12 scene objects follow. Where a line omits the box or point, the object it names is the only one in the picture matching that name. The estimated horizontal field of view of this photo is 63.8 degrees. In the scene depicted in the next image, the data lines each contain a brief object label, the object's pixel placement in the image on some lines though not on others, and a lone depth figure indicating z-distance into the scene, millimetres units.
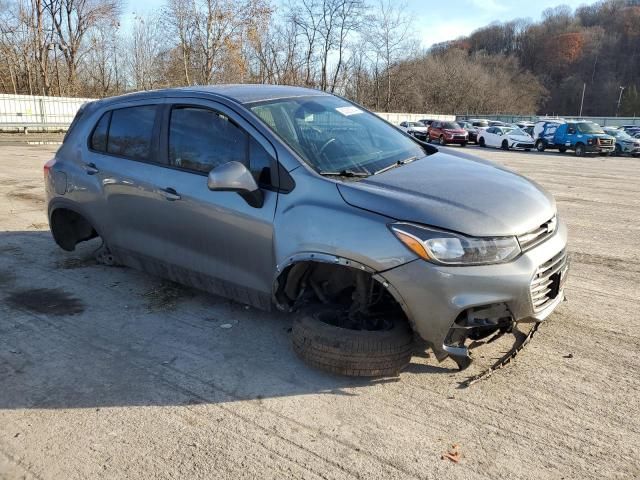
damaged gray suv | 2844
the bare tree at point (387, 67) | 47719
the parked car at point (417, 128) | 35062
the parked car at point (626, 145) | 26297
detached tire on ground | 3025
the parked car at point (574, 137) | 25469
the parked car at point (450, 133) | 31938
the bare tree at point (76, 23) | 43219
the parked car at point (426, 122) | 35453
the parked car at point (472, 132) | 33094
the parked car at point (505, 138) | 28812
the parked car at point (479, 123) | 38131
